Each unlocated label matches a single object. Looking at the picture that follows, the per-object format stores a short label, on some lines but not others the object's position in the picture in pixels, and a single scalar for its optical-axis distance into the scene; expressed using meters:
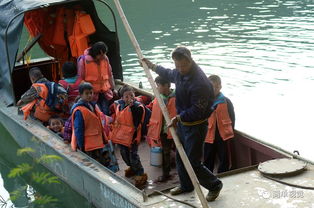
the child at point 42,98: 10.22
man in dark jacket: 6.67
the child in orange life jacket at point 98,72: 10.80
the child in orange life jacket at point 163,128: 8.49
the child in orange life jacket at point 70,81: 10.65
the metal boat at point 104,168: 7.09
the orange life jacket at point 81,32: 12.43
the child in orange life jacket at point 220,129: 8.55
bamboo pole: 6.45
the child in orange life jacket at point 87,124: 8.60
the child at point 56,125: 10.39
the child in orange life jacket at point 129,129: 8.66
